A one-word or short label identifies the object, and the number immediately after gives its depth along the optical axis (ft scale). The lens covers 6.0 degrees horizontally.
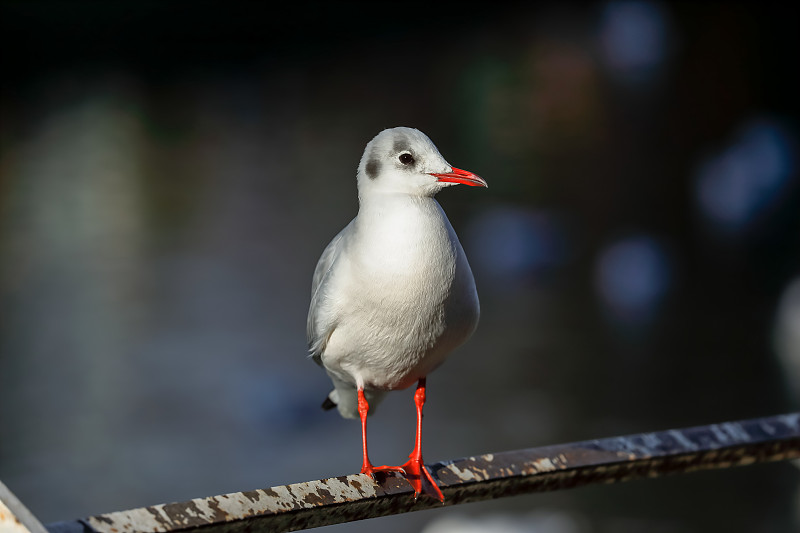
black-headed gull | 15.16
